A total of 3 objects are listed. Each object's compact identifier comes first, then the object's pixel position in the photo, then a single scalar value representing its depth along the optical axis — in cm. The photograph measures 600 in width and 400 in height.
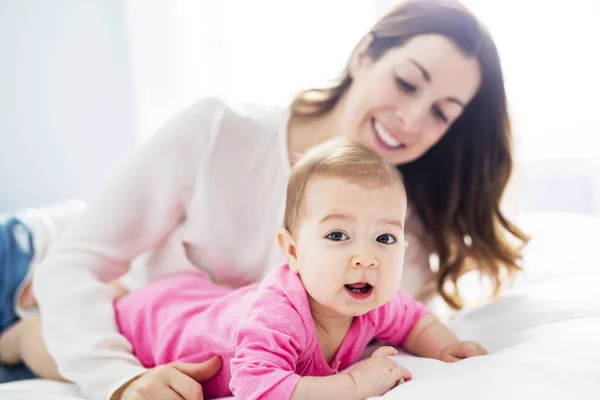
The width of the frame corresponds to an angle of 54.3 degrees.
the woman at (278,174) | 115
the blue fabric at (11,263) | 143
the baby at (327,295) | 70
